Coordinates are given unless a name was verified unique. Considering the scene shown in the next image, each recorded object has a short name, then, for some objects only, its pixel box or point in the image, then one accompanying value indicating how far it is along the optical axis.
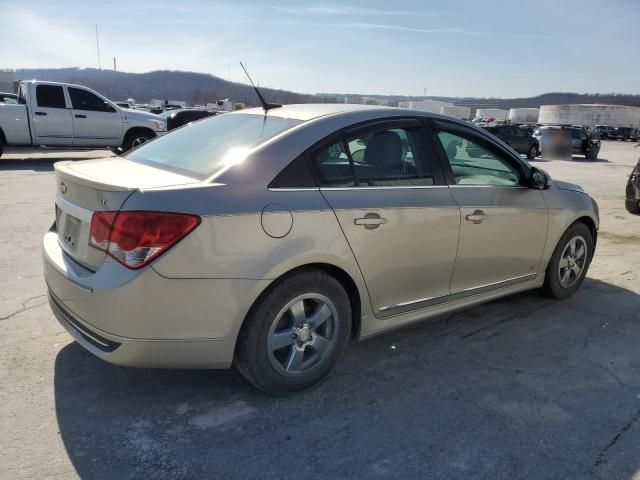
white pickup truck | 13.18
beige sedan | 2.52
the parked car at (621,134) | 57.34
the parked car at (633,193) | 9.18
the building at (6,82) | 53.31
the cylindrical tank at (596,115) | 94.81
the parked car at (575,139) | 23.18
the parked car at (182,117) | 12.81
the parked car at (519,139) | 24.45
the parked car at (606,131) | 59.12
